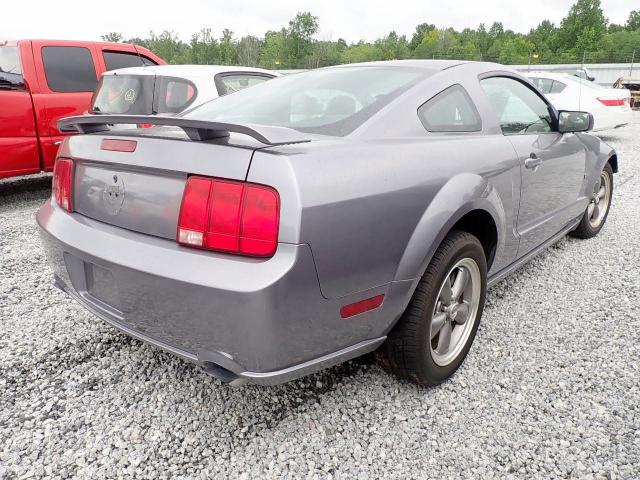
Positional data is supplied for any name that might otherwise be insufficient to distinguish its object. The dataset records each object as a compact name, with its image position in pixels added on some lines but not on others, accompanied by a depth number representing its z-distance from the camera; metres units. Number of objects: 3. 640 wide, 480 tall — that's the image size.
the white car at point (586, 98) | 9.75
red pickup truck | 5.07
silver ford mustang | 1.53
